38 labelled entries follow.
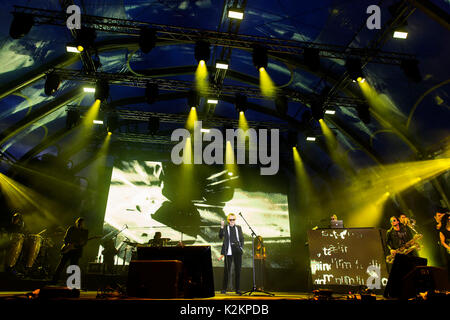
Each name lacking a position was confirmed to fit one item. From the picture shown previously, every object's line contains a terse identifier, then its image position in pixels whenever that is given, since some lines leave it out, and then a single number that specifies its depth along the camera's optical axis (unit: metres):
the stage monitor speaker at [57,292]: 2.46
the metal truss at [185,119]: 9.78
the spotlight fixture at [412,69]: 7.23
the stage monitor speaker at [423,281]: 2.82
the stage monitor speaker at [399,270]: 3.28
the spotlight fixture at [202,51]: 6.83
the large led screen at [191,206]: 10.37
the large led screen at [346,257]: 7.12
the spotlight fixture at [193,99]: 8.59
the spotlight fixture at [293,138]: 10.82
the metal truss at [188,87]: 8.01
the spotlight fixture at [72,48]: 6.67
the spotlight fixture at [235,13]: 6.12
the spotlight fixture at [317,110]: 8.85
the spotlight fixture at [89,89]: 8.16
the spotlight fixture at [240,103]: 8.81
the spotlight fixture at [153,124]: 9.82
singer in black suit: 6.76
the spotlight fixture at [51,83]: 7.47
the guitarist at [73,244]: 6.74
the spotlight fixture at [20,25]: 5.92
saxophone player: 6.54
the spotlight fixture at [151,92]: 8.21
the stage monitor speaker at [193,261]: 3.42
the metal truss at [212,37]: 6.44
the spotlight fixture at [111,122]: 10.01
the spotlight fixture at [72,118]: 9.28
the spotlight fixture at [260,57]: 6.98
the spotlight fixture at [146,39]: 6.50
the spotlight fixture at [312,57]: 7.14
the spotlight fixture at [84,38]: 6.60
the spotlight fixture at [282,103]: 9.01
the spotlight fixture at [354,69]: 7.34
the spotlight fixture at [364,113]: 8.59
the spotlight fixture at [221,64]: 7.41
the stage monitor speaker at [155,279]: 2.96
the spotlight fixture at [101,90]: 8.00
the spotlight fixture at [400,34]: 6.48
